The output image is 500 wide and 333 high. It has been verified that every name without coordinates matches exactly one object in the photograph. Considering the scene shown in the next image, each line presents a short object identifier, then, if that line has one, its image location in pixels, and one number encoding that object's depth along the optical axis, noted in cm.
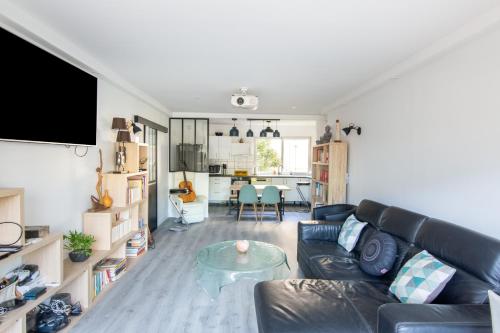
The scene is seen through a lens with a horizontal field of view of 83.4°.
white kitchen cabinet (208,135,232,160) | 829
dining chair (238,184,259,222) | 612
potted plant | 259
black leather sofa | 141
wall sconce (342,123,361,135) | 432
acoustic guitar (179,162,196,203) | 589
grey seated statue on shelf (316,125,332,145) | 514
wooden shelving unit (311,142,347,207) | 470
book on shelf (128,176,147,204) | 362
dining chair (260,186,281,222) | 607
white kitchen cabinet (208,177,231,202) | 802
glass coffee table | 230
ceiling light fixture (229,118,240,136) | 672
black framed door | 513
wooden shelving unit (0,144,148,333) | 184
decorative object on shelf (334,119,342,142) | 494
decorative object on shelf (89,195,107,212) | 315
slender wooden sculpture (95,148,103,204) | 322
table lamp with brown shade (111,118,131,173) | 347
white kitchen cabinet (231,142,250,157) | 835
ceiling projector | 398
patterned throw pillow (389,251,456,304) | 180
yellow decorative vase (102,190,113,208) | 319
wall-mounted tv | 190
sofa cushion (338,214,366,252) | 302
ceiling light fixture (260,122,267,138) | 722
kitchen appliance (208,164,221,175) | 800
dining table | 637
